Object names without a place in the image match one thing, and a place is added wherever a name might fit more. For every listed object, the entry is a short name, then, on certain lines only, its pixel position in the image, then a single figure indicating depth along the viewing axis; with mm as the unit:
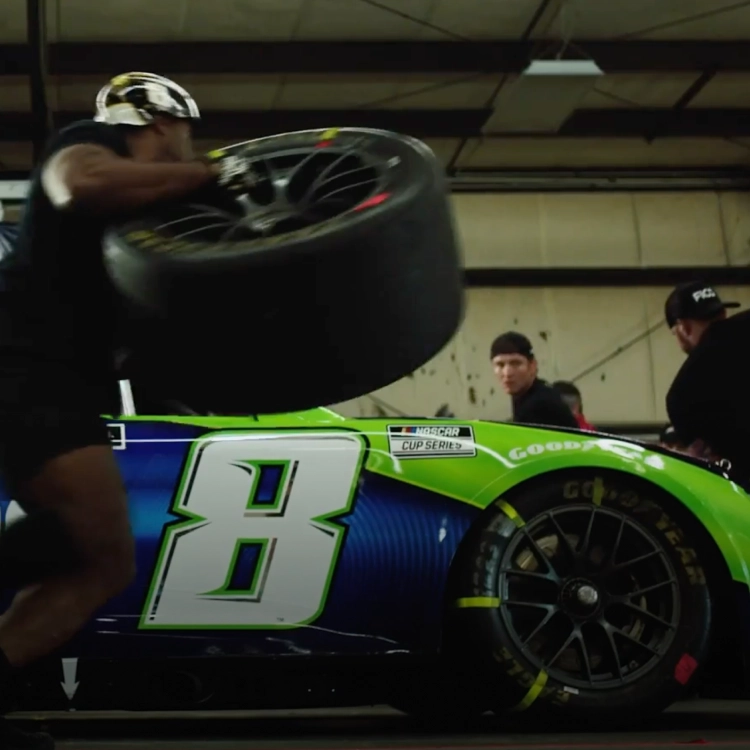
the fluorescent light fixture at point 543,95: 8750
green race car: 3682
